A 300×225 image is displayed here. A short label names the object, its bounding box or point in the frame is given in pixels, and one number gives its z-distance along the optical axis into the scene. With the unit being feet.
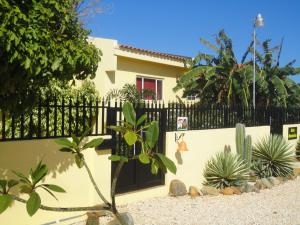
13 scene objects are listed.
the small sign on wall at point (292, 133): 52.70
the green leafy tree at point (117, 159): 8.66
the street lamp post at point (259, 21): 46.16
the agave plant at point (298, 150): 51.83
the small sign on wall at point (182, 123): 30.53
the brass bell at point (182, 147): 30.05
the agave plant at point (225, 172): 31.78
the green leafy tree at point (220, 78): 55.26
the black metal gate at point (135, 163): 24.70
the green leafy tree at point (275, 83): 56.03
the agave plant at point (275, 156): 37.47
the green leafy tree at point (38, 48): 11.93
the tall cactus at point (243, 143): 37.09
